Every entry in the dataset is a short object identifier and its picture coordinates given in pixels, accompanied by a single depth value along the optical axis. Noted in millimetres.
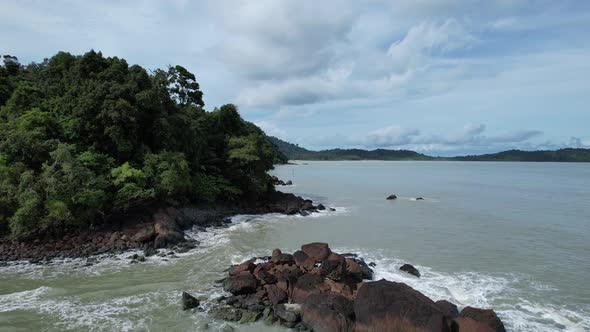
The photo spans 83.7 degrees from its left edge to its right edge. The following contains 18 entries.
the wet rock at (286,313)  11328
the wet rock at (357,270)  14318
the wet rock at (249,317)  11335
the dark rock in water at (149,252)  18191
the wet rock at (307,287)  12477
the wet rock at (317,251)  15391
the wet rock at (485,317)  10414
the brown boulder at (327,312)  10680
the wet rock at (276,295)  12436
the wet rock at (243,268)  14648
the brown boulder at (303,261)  14930
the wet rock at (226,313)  11445
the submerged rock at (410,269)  15883
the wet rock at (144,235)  19844
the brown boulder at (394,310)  9891
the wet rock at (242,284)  13062
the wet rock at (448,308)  11191
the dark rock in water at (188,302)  12086
